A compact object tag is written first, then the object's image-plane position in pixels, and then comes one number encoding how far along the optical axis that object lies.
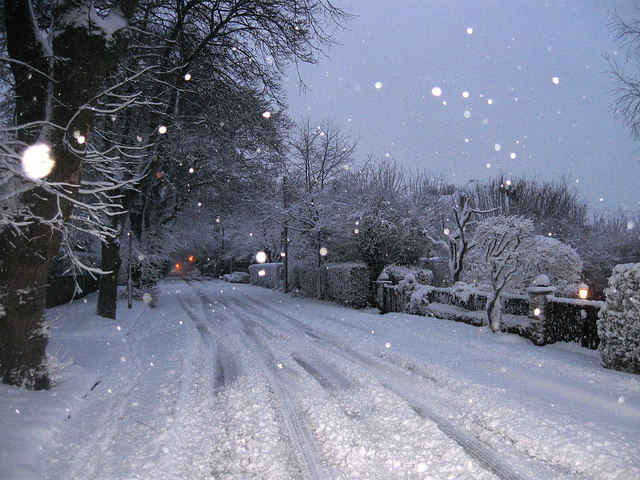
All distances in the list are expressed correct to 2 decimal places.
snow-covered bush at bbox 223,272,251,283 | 43.44
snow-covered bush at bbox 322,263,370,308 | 18.44
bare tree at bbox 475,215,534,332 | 10.32
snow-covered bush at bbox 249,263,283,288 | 30.92
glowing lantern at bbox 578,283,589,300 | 13.81
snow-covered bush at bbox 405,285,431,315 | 14.55
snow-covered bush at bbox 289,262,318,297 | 23.33
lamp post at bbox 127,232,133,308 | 16.16
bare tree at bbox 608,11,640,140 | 9.98
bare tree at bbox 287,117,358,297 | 23.61
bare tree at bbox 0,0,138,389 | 4.74
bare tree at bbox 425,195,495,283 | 15.55
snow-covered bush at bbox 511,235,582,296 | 15.06
